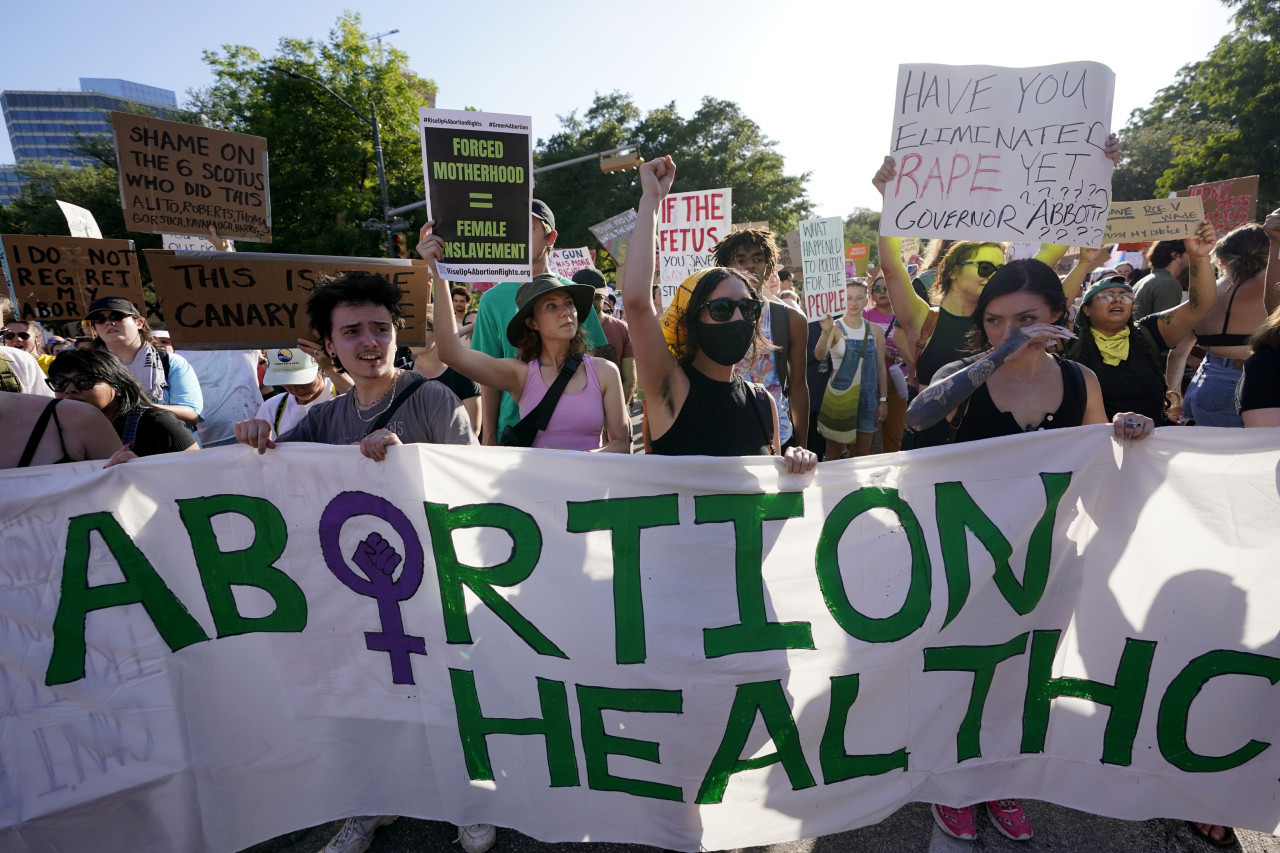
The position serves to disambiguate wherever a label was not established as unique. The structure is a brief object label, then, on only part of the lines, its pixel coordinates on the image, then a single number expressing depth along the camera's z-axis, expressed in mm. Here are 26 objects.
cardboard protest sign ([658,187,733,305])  5625
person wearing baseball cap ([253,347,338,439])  3557
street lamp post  18094
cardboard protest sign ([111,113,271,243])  4109
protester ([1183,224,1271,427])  3639
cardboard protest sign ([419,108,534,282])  2879
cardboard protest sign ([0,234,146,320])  4781
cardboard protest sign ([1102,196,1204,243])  5254
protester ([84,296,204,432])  4035
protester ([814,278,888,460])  5242
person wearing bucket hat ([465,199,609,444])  3098
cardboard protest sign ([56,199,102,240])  5727
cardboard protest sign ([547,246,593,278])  10023
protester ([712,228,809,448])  3518
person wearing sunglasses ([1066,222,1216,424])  3125
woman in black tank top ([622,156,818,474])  2299
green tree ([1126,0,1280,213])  25000
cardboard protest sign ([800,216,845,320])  5324
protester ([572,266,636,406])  4129
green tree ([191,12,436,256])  25297
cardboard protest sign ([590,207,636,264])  7641
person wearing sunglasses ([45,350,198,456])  2801
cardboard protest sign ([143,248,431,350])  2707
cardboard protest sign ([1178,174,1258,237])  6391
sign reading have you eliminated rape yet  3055
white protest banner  2148
